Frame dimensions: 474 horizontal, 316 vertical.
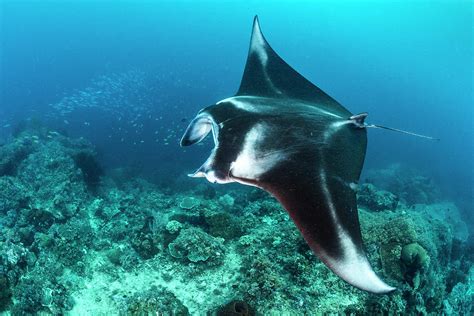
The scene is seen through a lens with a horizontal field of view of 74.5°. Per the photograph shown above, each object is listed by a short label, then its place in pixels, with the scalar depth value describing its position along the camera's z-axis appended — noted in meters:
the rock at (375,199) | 11.11
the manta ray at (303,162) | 2.42
